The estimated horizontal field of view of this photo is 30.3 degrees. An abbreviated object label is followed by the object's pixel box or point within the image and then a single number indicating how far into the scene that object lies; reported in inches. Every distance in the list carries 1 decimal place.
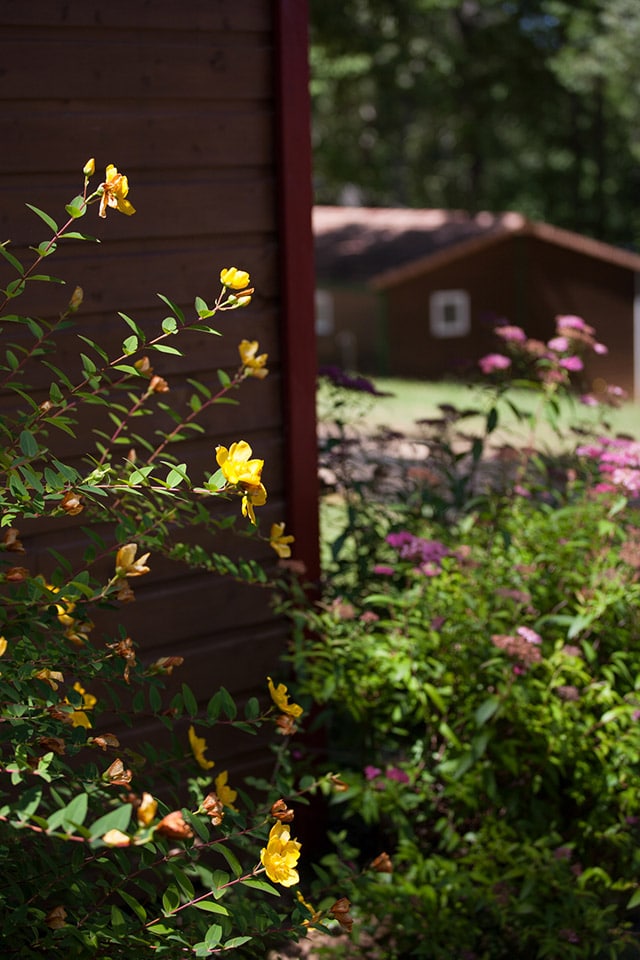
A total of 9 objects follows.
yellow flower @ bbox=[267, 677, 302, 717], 69.5
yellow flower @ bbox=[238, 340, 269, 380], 81.2
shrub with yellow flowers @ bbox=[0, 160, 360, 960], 60.8
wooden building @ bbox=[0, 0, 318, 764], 102.7
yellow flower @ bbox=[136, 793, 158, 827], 46.3
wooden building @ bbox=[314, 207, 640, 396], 823.1
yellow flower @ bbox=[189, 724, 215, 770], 84.9
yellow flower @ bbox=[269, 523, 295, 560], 77.7
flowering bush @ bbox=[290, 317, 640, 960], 108.0
